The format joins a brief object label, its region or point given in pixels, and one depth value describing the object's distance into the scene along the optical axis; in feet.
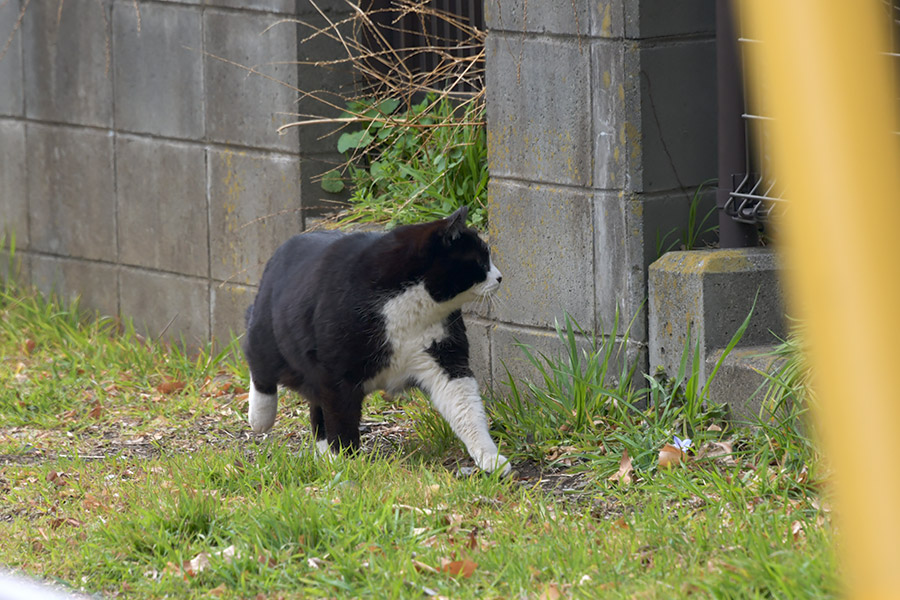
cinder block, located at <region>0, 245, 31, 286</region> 44.21
